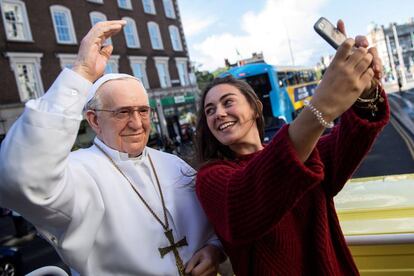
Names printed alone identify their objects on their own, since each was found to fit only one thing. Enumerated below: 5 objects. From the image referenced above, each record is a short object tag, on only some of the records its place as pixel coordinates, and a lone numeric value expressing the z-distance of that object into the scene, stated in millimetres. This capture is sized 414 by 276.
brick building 17391
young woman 997
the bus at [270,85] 15883
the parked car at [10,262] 5681
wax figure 1054
